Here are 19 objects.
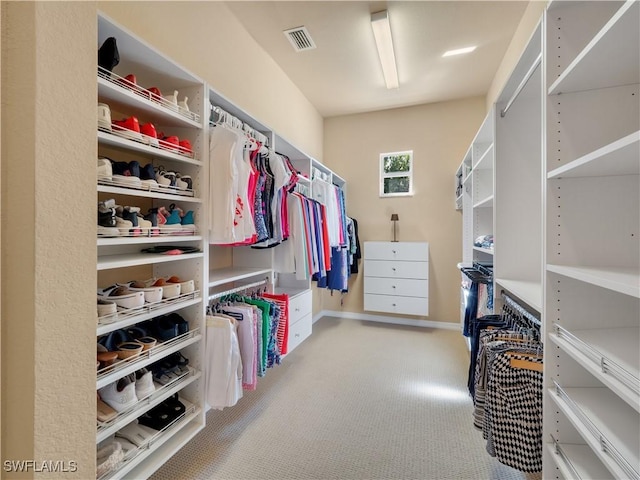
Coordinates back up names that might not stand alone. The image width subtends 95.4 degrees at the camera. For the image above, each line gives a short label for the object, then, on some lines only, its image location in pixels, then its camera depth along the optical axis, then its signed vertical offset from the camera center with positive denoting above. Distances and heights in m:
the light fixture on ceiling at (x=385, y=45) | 2.39 +1.81
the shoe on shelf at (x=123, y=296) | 1.27 -0.26
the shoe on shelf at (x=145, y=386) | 1.35 -0.70
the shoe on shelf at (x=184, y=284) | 1.57 -0.25
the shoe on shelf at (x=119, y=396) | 1.26 -0.69
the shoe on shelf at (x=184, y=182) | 1.57 +0.30
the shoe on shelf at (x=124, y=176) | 1.24 +0.27
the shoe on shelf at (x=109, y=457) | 1.18 -0.92
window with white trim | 4.25 +0.93
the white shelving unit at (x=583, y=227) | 0.95 +0.03
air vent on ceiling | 2.66 +1.89
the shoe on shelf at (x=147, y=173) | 1.42 +0.31
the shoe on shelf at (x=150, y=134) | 1.36 +0.50
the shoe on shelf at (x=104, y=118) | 1.13 +0.47
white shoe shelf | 1.22 -0.02
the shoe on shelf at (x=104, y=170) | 1.15 +0.27
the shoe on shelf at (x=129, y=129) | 1.24 +0.47
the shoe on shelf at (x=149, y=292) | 1.37 -0.26
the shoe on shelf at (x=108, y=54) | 1.21 +0.77
